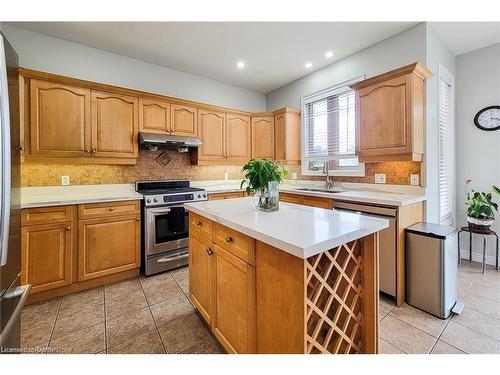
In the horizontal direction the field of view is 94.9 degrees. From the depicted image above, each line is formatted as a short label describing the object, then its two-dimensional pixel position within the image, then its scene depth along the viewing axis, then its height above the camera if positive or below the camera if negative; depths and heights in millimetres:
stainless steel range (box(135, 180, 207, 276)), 2682 -521
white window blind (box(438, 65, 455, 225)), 2732 +419
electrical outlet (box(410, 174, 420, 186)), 2427 +38
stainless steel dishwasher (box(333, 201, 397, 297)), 2078 -620
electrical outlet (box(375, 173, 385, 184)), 2754 +60
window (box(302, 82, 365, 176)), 3184 +773
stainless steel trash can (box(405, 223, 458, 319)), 1872 -735
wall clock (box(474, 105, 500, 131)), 2737 +781
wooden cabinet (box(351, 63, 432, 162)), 2244 +717
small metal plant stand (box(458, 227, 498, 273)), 2560 -569
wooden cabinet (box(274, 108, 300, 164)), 3770 +809
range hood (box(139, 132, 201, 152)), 2875 +574
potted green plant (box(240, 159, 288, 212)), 1542 +20
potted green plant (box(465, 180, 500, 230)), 2596 -329
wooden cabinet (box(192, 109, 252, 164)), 3498 +747
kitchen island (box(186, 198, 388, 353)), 1003 -503
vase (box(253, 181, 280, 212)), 1596 -99
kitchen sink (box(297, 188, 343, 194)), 3126 -94
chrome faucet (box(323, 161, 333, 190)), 3303 +50
